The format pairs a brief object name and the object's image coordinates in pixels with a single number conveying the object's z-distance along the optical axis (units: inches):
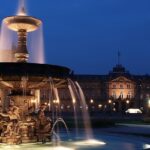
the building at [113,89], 4780.5
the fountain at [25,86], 520.7
